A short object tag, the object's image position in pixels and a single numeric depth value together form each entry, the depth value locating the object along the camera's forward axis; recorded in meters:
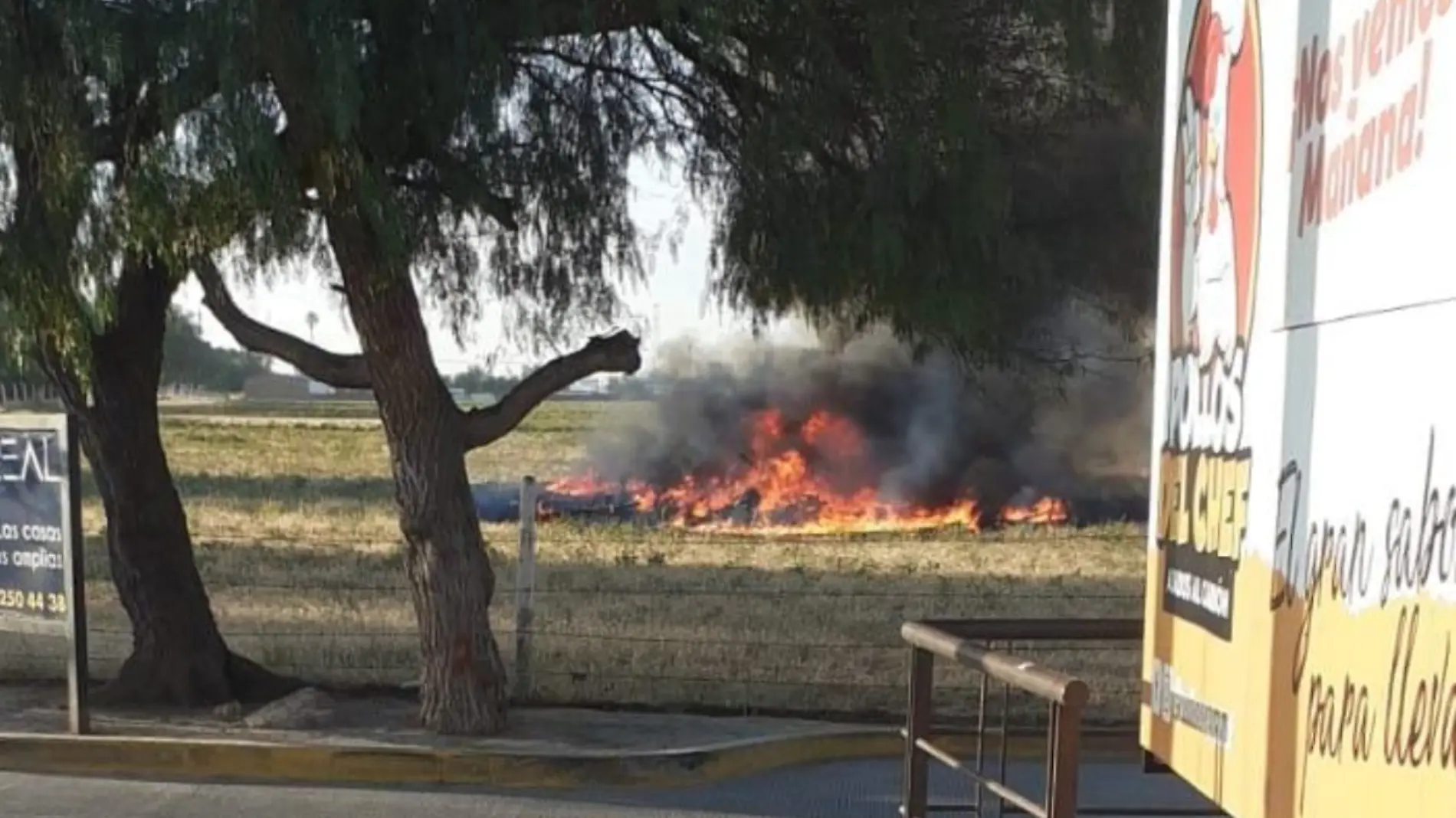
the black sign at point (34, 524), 18.55
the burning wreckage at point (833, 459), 59.09
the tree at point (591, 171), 16.72
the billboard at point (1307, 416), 3.98
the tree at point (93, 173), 15.79
